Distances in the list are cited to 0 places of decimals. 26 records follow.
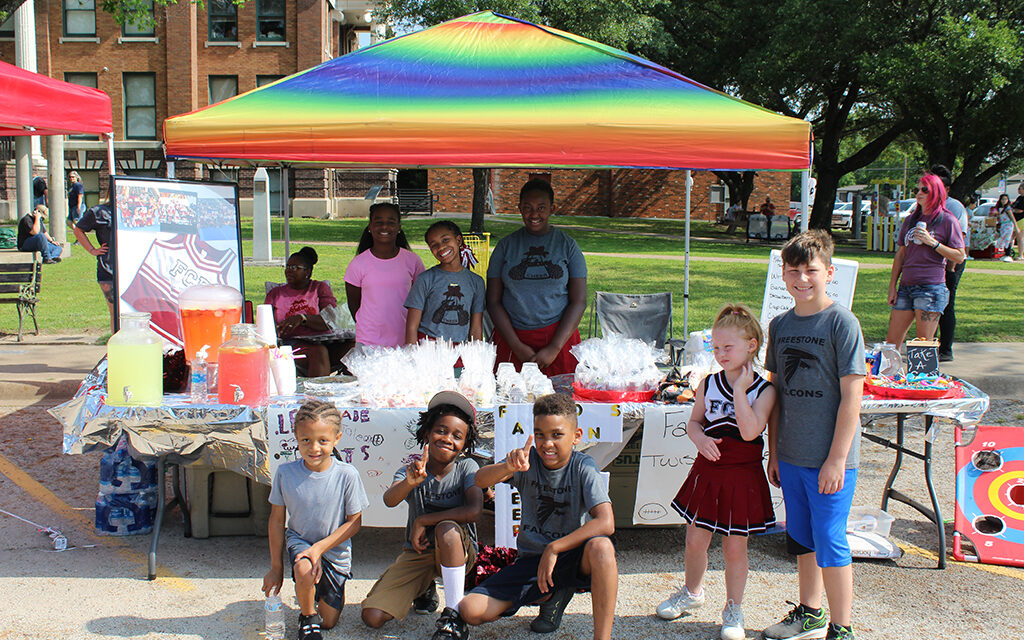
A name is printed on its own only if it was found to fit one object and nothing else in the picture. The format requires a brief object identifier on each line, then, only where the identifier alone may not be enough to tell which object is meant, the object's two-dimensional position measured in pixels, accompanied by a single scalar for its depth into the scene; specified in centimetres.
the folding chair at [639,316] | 762
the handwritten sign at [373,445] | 418
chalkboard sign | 471
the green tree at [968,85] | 2142
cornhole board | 448
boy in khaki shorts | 358
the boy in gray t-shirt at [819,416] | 338
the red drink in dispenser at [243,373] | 425
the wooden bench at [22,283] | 1044
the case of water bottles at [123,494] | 470
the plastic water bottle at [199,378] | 447
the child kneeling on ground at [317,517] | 356
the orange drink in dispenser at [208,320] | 470
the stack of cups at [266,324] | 468
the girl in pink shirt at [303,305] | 636
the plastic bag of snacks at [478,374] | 432
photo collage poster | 512
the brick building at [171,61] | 3178
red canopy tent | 556
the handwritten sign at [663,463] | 432
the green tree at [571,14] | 2398
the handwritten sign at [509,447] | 419
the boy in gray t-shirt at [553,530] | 342
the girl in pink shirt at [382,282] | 538
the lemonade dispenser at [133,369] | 417
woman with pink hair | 703
